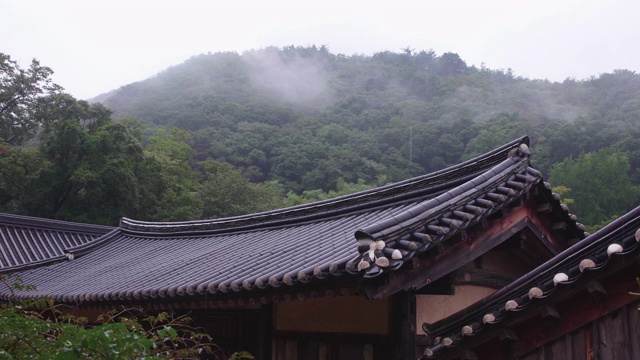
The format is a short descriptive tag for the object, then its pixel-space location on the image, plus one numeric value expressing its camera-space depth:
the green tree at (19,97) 38.44
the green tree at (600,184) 41.78
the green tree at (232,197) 39.59
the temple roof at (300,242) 5.72
